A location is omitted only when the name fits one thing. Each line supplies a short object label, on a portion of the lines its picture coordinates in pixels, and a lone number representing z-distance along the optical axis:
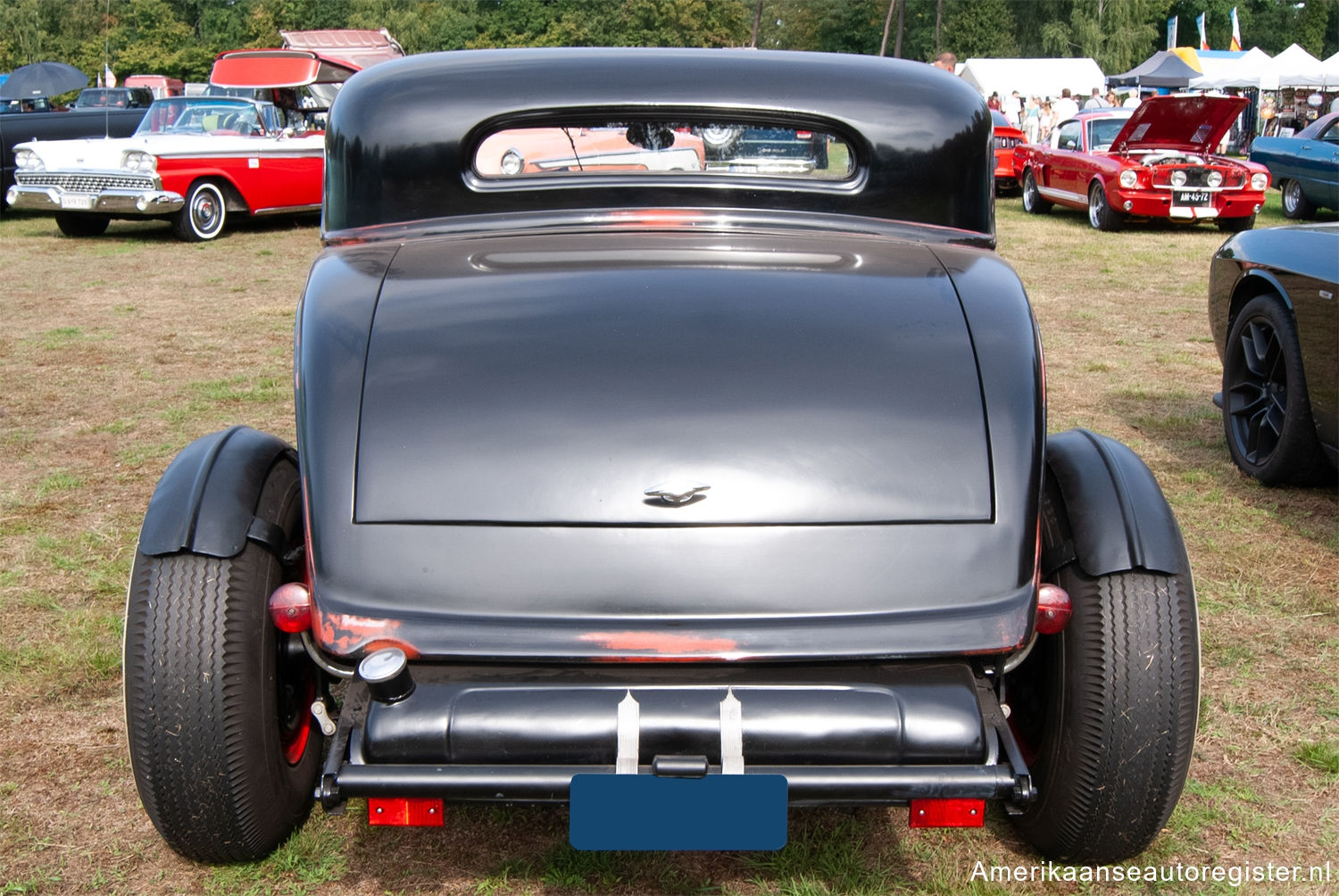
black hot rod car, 1.94
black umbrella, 17.89
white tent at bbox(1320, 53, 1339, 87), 29.31
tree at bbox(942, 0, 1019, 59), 61.12
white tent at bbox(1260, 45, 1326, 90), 30.00
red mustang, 13.10
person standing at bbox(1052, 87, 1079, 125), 23.50
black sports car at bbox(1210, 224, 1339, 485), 4.33
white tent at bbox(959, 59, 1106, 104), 34.81
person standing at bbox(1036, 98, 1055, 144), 27.37
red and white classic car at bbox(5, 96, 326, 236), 12.27
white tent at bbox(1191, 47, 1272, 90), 32.03
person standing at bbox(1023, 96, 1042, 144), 23.53
